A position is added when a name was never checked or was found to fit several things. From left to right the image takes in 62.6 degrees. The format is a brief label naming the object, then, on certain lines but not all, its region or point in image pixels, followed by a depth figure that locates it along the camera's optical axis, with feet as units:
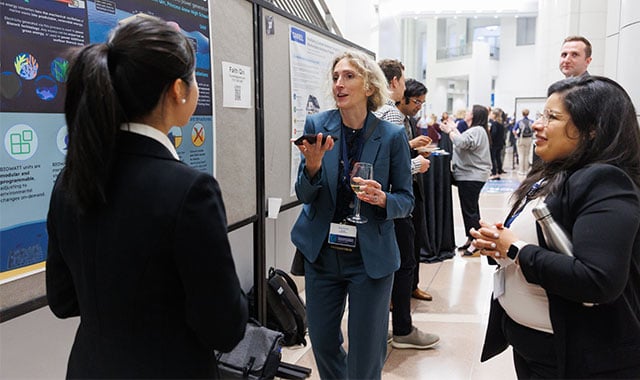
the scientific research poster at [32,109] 4.86
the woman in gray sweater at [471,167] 17.89
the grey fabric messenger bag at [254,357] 7.64
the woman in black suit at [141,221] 3.23
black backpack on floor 10.62
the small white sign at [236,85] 8.12
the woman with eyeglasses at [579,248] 4.35
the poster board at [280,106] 9.87
